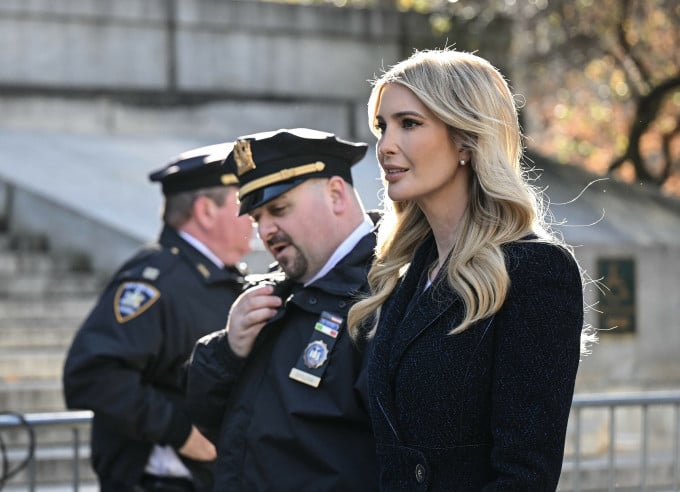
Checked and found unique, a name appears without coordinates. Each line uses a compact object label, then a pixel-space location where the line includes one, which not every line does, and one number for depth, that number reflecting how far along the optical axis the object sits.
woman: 5.42
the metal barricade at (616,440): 10.81
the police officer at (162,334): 9.38
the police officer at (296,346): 6.87
